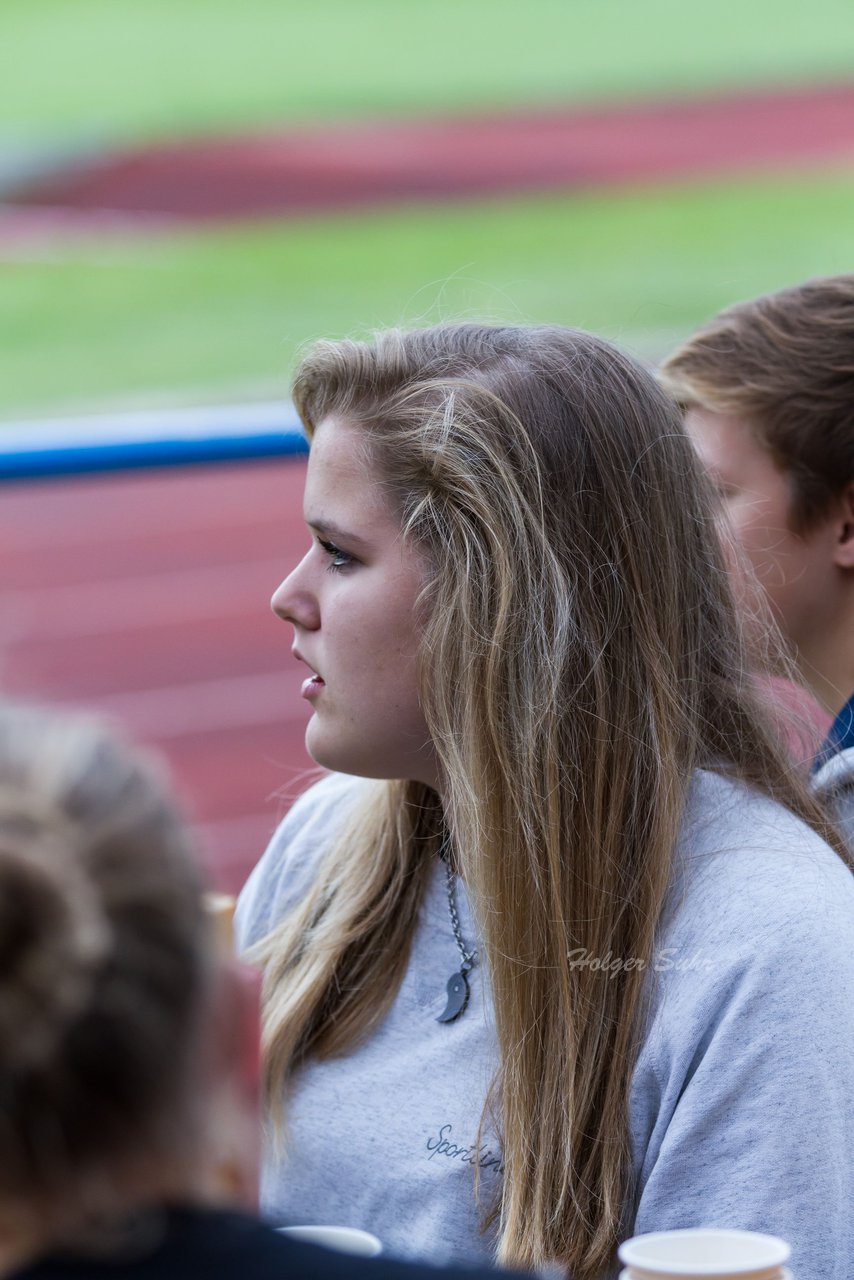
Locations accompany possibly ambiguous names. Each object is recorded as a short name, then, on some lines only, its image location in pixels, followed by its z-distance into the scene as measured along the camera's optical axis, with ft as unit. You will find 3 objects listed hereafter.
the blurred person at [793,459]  15.78
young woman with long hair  14.69
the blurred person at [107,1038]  13.30
